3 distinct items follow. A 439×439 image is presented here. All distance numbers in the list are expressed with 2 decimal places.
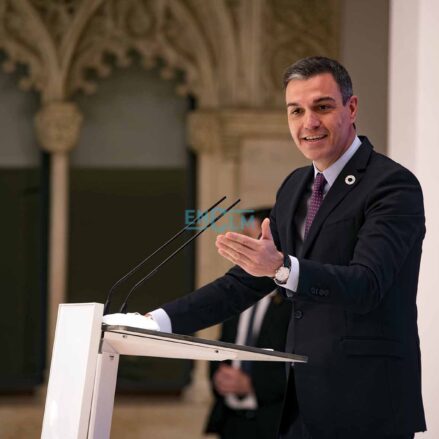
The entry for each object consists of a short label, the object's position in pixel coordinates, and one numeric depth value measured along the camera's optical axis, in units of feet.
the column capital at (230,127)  53.62
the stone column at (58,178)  53.06
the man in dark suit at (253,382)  32.17
